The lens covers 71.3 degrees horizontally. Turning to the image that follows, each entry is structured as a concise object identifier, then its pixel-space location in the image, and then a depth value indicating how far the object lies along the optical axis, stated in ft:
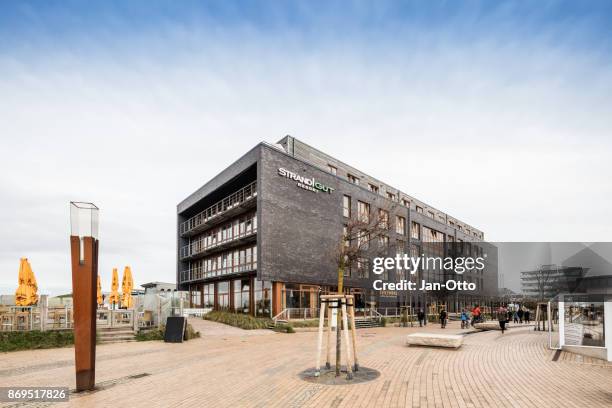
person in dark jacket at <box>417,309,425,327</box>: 101.60
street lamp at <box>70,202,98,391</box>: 27.99
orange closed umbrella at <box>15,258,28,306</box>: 54.54
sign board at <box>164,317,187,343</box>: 57.26
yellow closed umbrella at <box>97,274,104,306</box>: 70.84
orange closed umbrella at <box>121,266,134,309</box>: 71.87
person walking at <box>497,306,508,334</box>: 75.60
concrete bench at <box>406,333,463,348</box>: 47.88
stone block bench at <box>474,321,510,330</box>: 80.79
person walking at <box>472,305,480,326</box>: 95.40
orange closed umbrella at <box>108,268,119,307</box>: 72.08
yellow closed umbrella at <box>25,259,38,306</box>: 55.25
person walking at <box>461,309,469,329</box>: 93.57
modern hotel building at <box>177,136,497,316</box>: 95.76
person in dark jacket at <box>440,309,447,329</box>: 94.38
